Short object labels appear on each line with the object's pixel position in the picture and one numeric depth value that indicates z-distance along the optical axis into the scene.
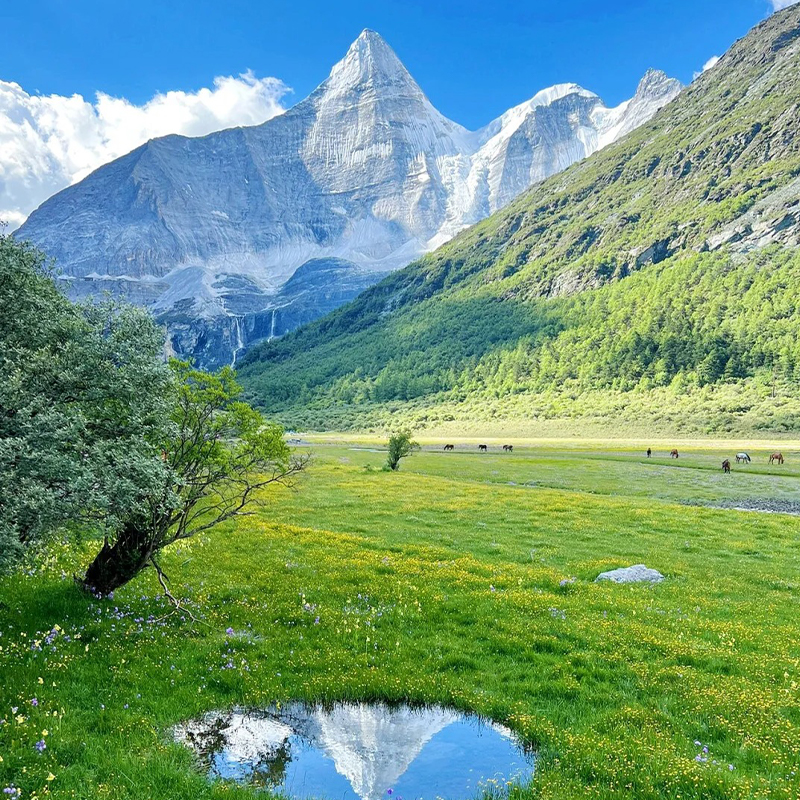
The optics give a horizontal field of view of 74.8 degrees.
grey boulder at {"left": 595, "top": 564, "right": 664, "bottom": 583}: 21.95
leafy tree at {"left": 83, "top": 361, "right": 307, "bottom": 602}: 15.02
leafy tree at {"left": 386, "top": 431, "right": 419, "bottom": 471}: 70.00
